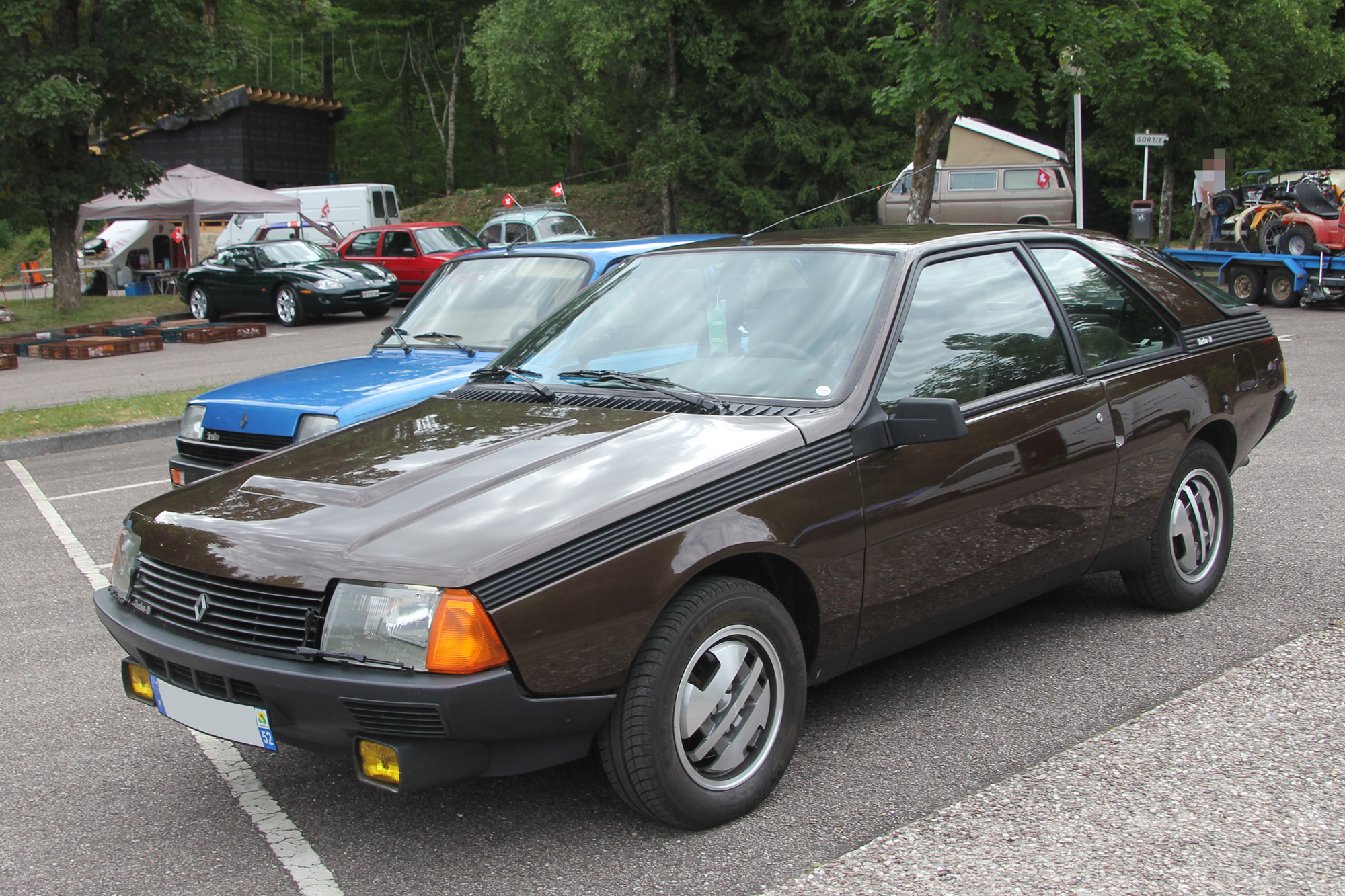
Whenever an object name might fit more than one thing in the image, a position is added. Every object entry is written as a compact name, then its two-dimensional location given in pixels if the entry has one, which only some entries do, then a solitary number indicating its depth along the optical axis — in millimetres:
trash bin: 18842
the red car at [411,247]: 24359
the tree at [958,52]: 16234
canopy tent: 23391
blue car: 5777
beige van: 25812
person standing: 24812
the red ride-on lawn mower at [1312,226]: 17781
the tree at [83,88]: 19516
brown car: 2732
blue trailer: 17719
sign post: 20391
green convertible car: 21203
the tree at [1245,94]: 23719
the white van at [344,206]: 33812
